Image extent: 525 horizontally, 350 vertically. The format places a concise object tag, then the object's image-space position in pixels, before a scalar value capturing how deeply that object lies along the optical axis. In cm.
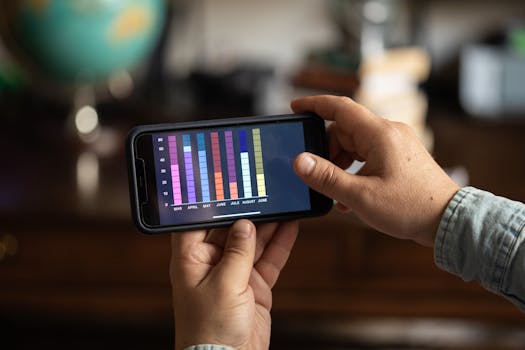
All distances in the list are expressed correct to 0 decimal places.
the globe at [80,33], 127
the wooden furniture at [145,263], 119
